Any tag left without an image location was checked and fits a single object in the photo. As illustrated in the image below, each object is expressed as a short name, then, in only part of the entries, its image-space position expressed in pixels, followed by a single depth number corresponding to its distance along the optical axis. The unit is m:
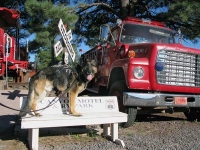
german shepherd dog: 4.07
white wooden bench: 3.83
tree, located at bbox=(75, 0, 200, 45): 10.14
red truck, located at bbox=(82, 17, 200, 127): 5.11
